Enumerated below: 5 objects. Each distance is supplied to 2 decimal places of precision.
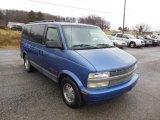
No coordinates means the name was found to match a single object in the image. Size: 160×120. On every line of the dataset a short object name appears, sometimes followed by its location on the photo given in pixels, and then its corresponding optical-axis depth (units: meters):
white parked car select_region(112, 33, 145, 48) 20.09
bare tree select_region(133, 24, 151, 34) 89.29
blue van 3.28
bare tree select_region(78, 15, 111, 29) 62.55
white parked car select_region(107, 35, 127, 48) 18.15
